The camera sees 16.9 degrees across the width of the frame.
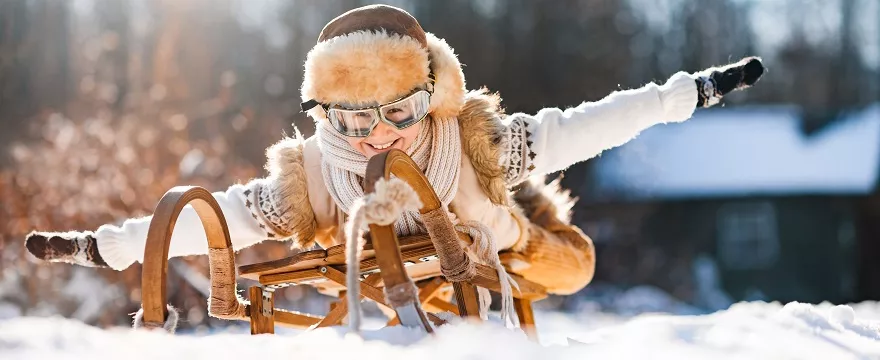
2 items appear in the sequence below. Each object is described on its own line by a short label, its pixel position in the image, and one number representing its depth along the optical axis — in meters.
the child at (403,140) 3.67
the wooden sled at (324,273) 3.29
